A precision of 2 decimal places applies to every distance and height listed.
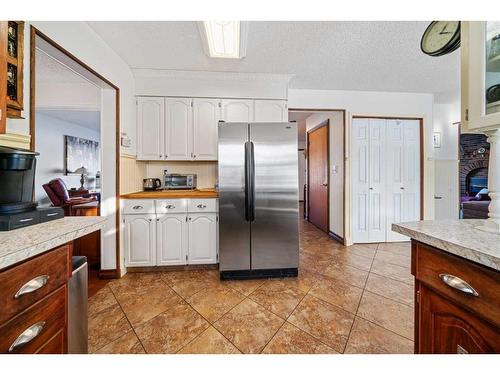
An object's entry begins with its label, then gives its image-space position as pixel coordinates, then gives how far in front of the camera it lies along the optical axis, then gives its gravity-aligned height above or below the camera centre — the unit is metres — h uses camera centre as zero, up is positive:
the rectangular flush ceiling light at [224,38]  1.66 +1.29
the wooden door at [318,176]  4.15 +0.23
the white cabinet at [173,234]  2.48 -0.57
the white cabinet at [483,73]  0.84 +0.47
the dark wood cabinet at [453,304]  0.62 -0.40
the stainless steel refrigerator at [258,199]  2.28 -0.13
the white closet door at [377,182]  3.51 +0.09
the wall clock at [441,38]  1.21 +0.92
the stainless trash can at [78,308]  0.95 -0.58
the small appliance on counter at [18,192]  0.91 -0.03
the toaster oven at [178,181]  2.96 +0.08
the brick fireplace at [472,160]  5.74 +0.79
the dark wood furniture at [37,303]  0.64 -0.40
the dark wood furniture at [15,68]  1.08 +0.61
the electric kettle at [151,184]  2.89 +0.03
